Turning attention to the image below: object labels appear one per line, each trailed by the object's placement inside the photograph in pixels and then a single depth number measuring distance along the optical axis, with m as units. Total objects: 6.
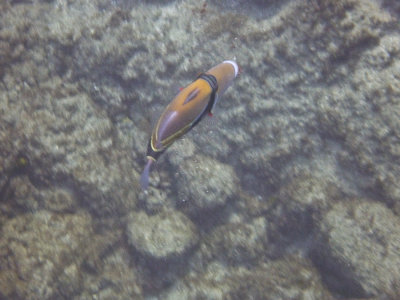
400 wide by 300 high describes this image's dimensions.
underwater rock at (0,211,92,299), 4.00
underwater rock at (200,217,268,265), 5.33
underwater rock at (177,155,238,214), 5.16
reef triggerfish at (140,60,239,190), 2.04
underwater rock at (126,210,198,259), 5.02
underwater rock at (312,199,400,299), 4.17
